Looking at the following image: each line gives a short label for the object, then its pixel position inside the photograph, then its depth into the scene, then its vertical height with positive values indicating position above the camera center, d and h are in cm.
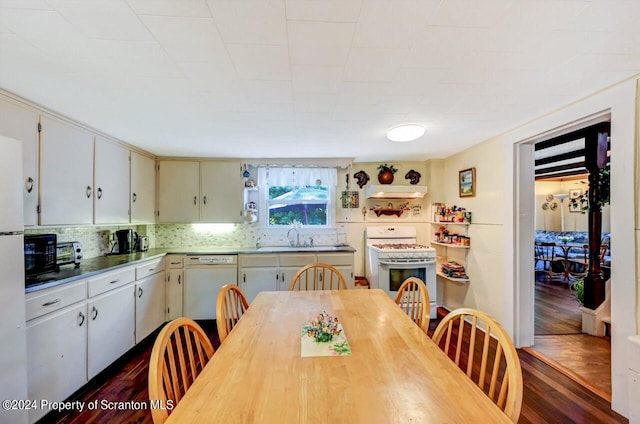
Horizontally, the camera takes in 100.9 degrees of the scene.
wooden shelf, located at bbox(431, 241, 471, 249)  323 -44
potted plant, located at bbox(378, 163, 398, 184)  385 +54
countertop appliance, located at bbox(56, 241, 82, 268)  234 -37
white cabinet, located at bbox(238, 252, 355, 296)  328 -73
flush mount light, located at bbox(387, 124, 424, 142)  225 +69
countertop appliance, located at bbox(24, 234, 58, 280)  185 -31
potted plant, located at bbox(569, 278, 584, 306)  316 -98
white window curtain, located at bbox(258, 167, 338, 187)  382 +52
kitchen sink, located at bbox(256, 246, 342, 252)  341 -50
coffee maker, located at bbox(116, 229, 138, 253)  307 -33
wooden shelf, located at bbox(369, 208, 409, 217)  390 -1
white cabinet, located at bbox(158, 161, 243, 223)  353 +27
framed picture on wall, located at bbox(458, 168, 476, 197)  316 +35
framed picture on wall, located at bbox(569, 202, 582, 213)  661 +2
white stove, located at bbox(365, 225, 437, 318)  324 -70
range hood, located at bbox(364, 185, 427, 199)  353 +28
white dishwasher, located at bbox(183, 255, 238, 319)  324 -86
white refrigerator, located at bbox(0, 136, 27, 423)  137 -40
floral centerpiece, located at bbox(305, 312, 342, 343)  125 -58
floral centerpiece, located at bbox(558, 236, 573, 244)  601 -67
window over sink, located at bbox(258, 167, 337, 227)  383 +23
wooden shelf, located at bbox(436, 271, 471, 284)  321 -85
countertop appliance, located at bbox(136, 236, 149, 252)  324 -40
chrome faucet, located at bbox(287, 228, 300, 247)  388 -35
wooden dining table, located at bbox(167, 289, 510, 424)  78 -60
